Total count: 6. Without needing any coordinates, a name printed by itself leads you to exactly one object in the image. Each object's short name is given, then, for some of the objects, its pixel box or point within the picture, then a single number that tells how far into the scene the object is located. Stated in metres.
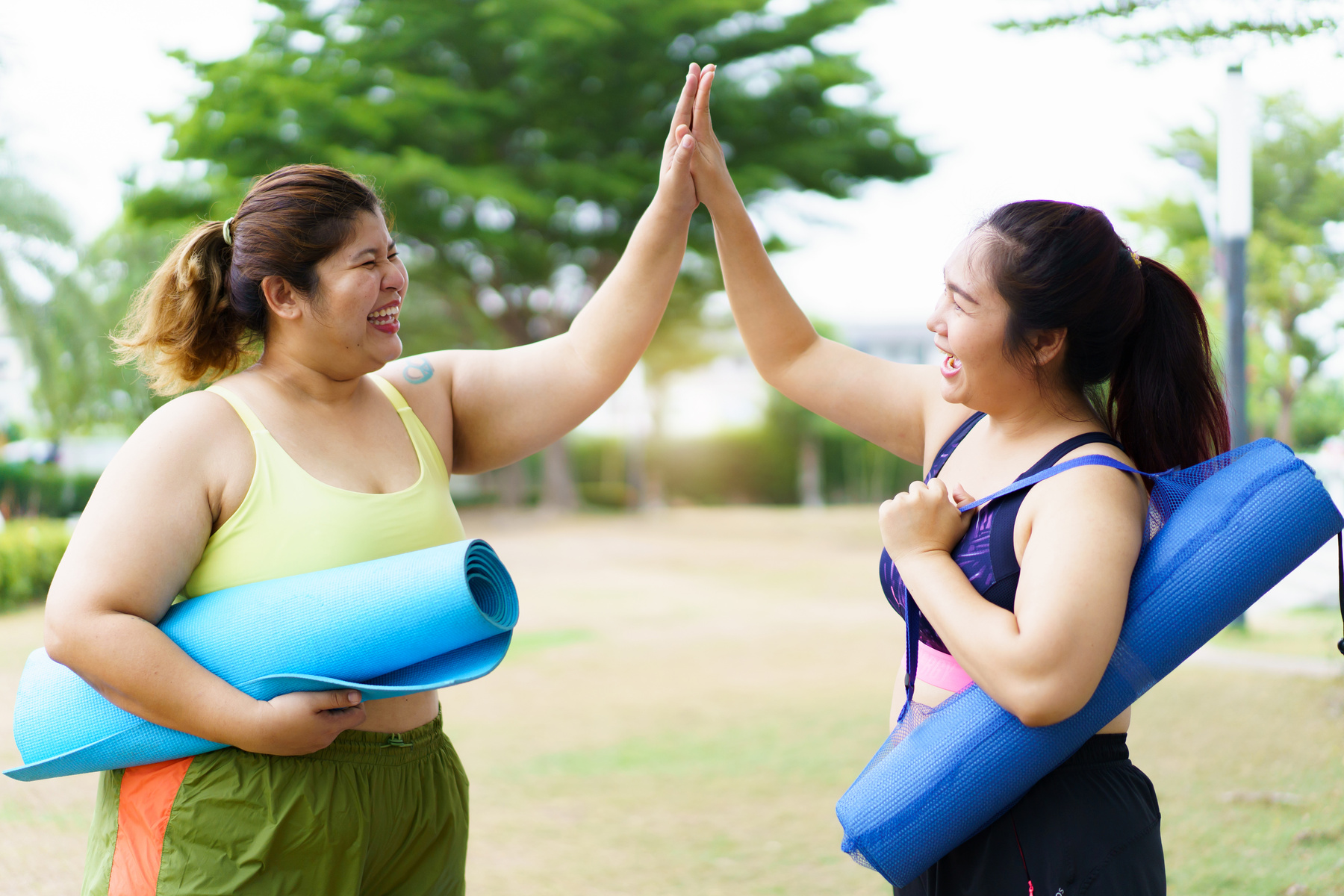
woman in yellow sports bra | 1.48
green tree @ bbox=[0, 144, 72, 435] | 13.55
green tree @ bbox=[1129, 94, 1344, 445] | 16.84
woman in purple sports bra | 1.39
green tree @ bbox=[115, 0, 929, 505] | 15.20
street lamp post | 8.50
